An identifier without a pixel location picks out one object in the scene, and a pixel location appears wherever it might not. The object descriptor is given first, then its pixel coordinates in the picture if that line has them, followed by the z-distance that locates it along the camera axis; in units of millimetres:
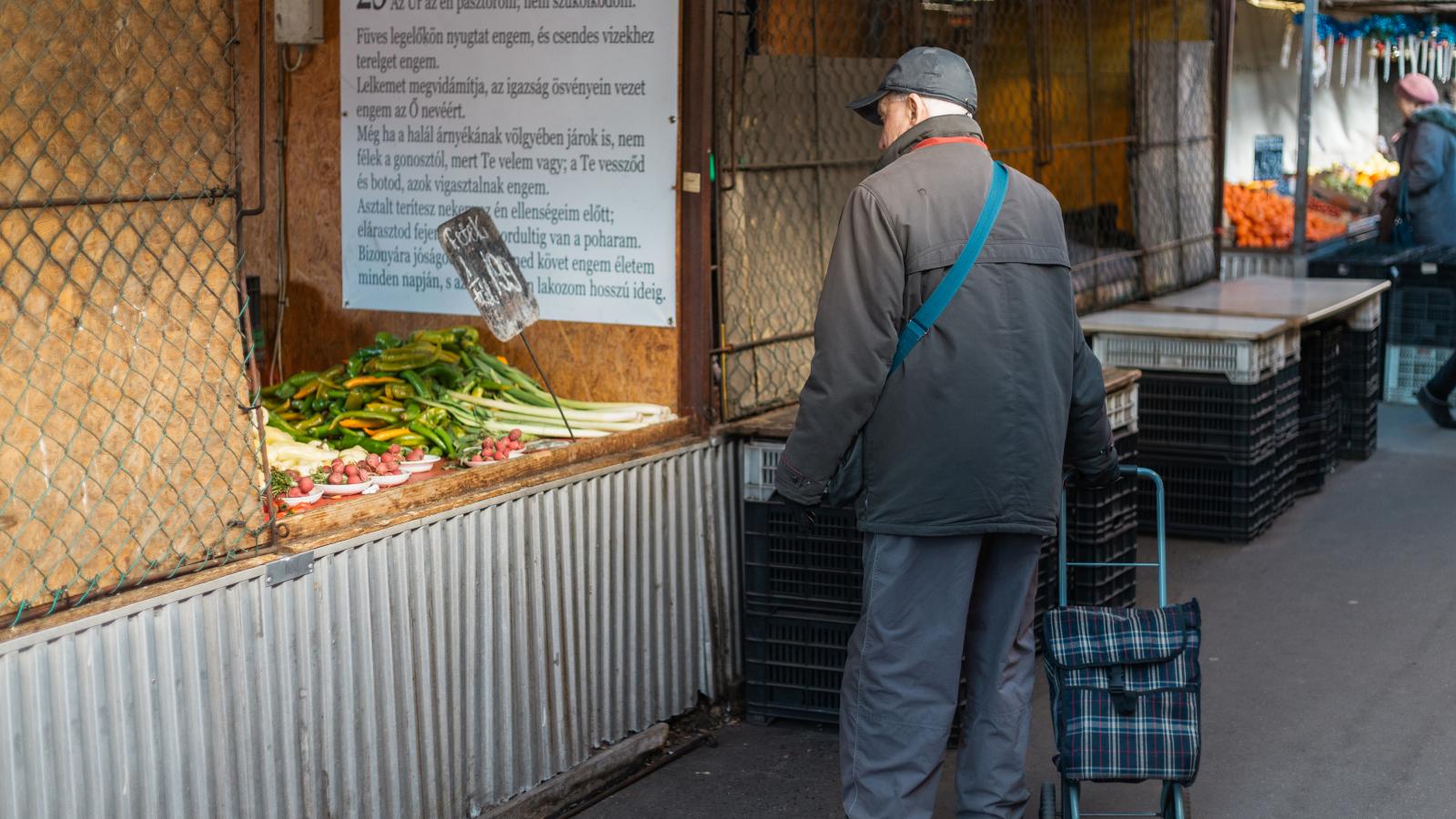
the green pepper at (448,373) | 5688
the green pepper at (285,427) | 5377
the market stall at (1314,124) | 12984
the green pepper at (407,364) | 5664
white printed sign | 5590
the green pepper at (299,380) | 5805
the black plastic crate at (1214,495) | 8320
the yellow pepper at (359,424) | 5414
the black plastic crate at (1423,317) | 11438
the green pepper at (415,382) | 5535
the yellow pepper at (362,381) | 5629
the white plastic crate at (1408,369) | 11828
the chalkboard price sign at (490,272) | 5277
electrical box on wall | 5914
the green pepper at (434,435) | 5246
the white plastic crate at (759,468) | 5730
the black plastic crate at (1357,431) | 10336
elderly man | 4145
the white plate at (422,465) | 5000
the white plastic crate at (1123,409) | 6277
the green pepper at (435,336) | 5766
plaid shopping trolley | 4312
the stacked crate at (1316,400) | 9336
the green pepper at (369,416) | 5422
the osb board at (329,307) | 5785
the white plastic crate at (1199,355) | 7961
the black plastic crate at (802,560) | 5613
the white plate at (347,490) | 4664
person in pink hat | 12094
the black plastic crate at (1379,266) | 11445
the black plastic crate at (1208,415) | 8062
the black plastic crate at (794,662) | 5699
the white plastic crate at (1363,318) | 9938
